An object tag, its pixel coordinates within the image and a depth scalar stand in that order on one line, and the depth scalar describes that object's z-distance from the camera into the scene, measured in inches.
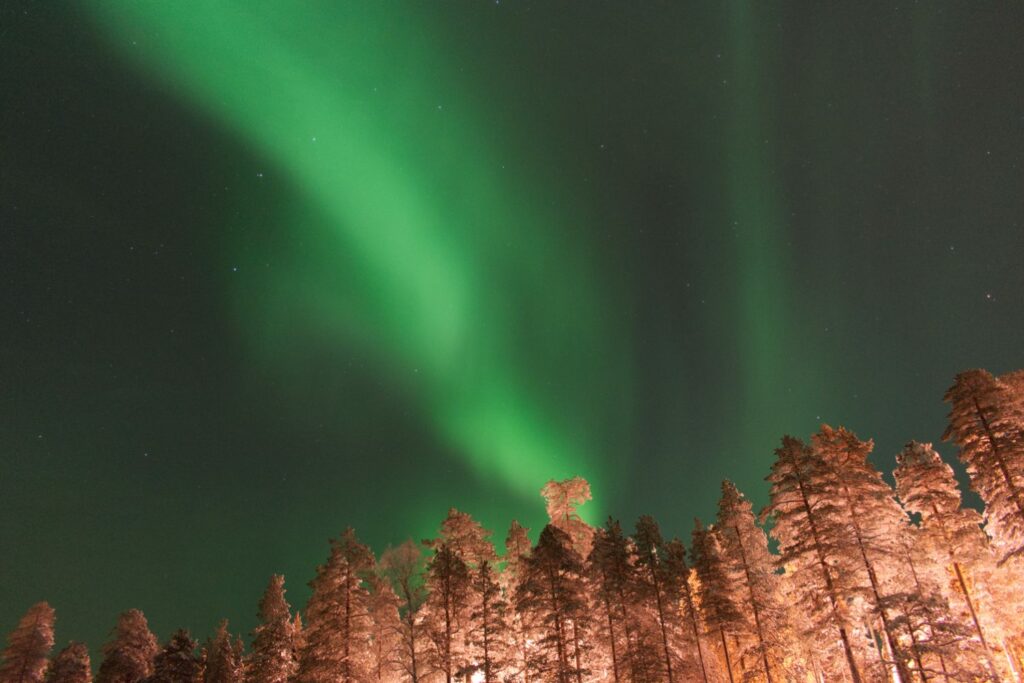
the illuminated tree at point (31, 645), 2186.3
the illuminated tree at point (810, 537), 1216.8
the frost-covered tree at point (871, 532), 1171.3
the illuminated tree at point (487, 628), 1464.1
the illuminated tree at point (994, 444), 1157.1
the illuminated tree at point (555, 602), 1430.9
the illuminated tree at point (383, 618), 1761.8
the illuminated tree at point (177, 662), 1728.6
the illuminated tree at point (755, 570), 1483.8
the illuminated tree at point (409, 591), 1568.7
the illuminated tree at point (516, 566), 1679.4
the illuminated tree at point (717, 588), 1491.1
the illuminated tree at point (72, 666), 2197.3
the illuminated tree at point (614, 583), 1547.7
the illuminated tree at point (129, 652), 2049.7
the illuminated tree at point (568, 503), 2084.2
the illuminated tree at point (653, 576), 1542.8
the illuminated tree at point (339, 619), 1455.5
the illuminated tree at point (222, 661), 2039.9
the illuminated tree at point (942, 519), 1396.4
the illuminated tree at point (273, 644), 1702.8
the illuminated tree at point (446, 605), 1509.6
